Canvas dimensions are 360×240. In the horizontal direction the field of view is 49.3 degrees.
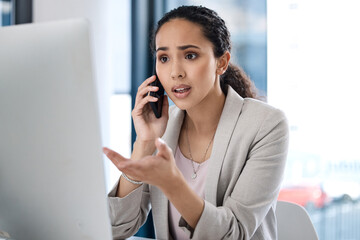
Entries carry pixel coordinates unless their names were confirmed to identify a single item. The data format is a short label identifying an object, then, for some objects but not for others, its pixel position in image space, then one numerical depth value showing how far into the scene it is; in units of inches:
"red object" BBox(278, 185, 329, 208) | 88.0
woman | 44.5
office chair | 48.2
